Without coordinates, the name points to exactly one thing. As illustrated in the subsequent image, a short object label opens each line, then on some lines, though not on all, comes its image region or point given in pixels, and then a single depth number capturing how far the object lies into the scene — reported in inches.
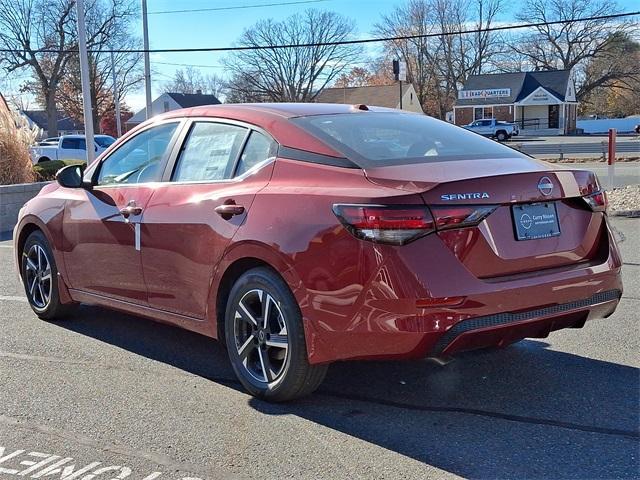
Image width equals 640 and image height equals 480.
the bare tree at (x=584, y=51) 2950.3
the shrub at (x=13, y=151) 569.0
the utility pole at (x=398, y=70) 1159.6
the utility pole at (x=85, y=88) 632.4
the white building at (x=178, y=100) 2885.6
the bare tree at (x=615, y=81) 2962.6
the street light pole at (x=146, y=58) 1010.7
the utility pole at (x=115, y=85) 2133.6
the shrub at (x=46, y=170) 627.6
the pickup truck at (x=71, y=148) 1149.1
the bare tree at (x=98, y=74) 2160.4
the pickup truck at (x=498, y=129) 2181.3
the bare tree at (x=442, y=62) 3166.8
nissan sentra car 135.4
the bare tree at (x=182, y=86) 3934.3
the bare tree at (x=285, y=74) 2709.2
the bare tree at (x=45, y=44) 2111.2
